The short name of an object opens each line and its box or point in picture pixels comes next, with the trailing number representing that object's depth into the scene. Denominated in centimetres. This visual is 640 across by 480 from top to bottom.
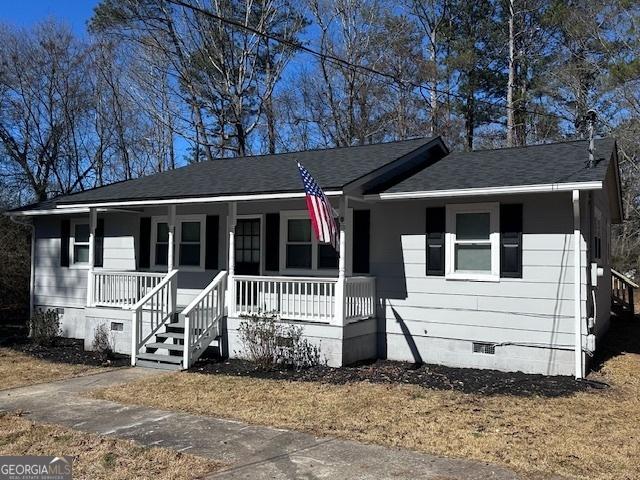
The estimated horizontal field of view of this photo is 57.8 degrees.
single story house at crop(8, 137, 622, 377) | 908
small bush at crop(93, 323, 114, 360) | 1172
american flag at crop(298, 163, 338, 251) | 841
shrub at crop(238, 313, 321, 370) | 973
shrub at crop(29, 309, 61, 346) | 1277
